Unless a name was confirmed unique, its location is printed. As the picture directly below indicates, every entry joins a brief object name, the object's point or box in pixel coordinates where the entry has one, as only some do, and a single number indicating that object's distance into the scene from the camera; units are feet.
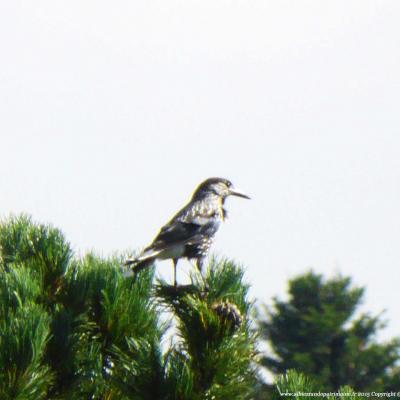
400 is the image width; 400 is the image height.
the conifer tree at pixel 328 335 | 181.78
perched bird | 51.49
